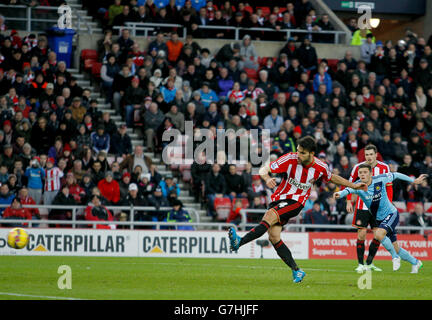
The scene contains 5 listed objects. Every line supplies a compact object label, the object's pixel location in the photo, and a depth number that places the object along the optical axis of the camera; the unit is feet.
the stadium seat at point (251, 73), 96.43
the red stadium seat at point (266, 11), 106.83
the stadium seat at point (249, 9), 103.76
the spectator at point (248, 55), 96.22
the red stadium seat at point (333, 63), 102.16
